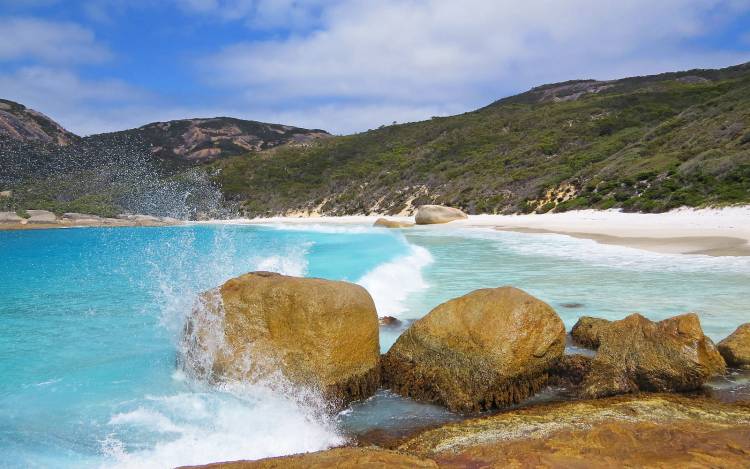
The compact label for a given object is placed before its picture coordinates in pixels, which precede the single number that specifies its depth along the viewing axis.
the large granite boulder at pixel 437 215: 39.34
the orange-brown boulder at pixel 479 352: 5.24
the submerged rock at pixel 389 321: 8.46
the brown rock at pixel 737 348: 5.92
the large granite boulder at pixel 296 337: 5.50
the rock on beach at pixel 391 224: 39.78
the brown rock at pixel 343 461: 3.44
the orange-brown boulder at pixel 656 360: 5.34
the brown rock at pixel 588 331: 6.89
